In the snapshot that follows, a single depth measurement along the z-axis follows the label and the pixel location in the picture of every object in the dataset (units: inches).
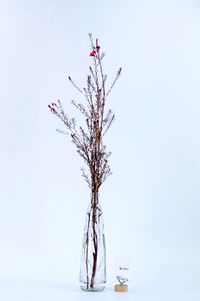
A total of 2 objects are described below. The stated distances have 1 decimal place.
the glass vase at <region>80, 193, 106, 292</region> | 88.9
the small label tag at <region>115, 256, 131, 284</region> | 89.5
